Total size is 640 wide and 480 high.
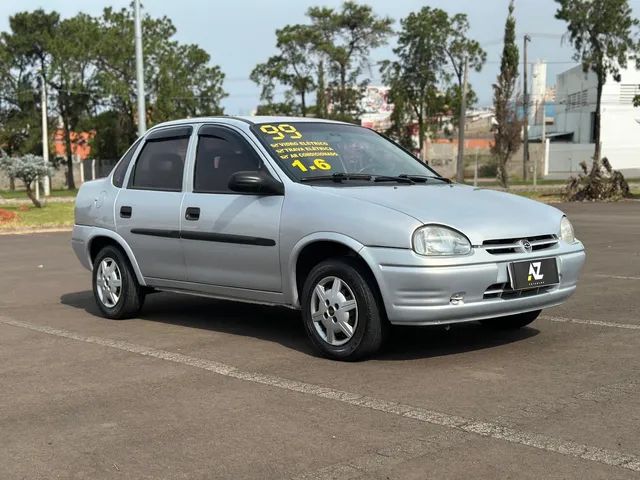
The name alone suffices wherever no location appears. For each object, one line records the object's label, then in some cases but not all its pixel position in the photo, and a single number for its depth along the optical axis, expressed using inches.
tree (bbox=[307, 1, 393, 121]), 2294.5
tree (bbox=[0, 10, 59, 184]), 2434.8
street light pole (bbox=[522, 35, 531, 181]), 2204.7
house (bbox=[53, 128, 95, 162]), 2530.3
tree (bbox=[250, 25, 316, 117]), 2271.2
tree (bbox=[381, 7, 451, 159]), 2395.4
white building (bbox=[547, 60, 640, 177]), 2657.5
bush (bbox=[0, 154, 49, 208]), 1039.0
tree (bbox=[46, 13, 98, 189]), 2271.2
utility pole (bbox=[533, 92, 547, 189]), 2623.0
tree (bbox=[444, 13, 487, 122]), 2399.1
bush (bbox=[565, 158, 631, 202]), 1154.7
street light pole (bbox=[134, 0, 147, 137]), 895.7
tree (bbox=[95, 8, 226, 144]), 2235.5
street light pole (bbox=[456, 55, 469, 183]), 1752.1
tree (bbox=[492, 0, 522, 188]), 1875.0
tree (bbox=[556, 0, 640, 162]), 1654.8
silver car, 220.5
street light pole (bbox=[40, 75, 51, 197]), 1698.5
